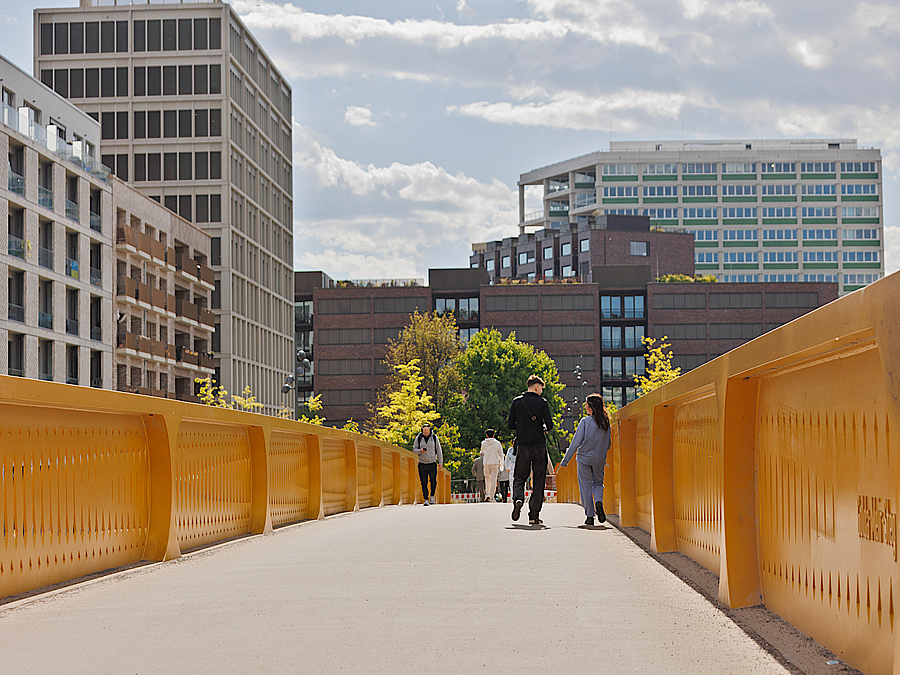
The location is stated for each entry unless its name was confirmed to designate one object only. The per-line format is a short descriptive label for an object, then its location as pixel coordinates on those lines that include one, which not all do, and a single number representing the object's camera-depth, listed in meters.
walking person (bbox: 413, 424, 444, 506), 24.72
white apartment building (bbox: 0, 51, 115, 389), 52.91
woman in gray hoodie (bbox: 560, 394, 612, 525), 13.53
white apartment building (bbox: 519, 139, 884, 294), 161.00
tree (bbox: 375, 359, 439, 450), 74.29
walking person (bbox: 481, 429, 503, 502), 33.38
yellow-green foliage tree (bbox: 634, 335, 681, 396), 65.41
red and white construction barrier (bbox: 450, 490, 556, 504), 65.54
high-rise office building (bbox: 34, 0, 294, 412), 83.62
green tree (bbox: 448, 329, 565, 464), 85.50
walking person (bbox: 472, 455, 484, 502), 36.78
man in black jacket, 13.81
